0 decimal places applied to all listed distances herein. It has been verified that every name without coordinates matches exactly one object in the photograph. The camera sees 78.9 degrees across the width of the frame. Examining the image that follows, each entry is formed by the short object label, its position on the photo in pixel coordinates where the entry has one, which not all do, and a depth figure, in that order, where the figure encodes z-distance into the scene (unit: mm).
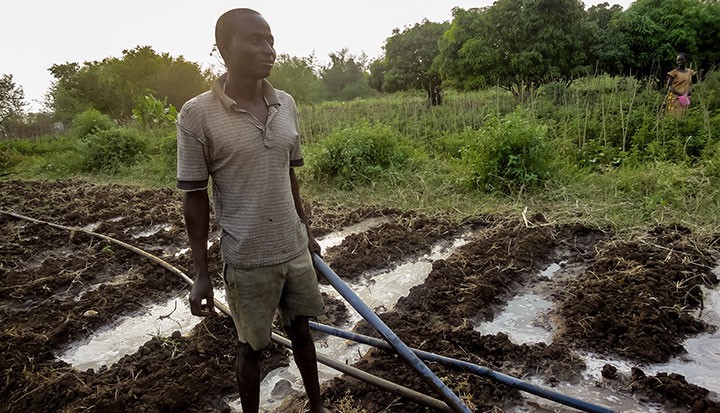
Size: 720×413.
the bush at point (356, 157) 6562
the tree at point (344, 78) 38125
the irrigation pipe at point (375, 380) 2070
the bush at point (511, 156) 5309
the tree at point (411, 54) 23156
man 1504
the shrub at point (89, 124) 12195
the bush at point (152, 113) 13734
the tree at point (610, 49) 12734
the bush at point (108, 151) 11008
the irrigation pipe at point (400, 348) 1766
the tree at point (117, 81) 21547
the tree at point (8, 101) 24047
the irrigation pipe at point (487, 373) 1866
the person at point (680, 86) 6680
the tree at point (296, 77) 24484
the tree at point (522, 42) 11117
